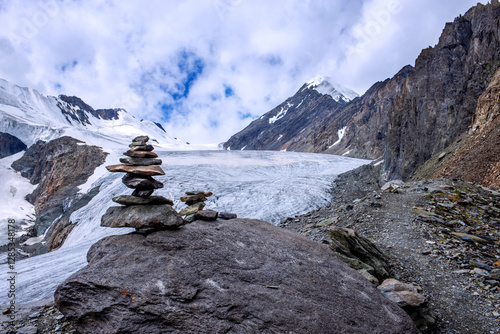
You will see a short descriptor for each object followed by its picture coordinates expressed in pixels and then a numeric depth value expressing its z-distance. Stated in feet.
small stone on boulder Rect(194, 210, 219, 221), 18.34
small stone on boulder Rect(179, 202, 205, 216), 19.66
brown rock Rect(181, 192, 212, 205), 22.31
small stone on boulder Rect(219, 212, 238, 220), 21.62
